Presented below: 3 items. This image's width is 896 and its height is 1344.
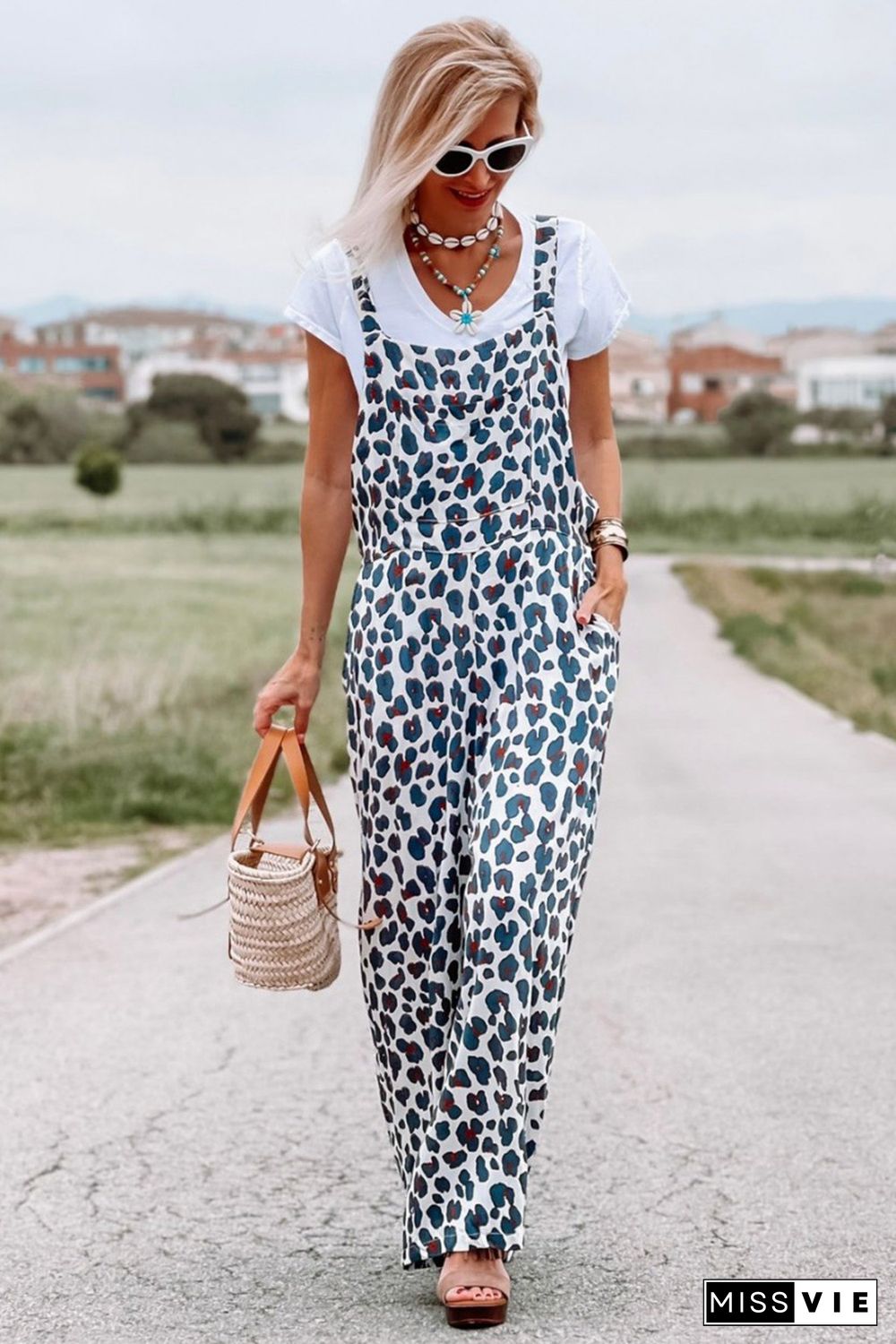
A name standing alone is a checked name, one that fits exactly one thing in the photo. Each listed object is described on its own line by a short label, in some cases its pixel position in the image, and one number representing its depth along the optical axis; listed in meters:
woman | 4.01
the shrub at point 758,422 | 72.75
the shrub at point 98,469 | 60.78
